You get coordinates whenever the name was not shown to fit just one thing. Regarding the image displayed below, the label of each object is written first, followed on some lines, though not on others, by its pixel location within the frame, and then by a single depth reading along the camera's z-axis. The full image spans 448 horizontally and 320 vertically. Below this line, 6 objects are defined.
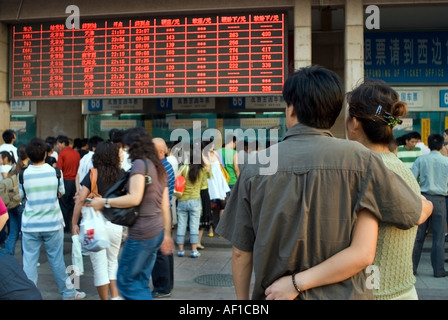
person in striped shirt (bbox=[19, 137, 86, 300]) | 5.29
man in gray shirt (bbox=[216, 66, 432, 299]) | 1.77
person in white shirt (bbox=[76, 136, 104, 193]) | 7.04
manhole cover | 6.16
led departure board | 8.20
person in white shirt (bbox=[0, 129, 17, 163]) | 8.40
